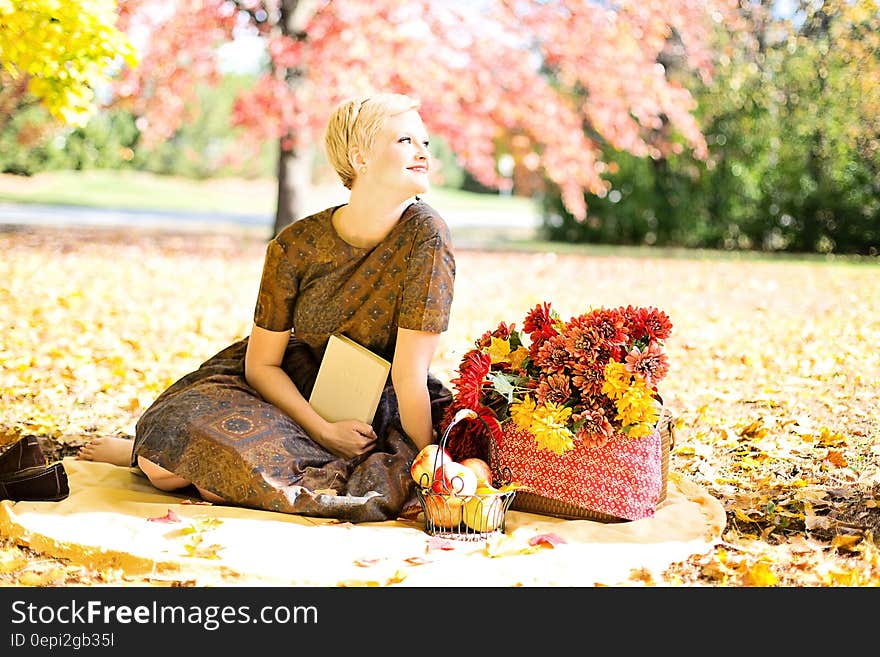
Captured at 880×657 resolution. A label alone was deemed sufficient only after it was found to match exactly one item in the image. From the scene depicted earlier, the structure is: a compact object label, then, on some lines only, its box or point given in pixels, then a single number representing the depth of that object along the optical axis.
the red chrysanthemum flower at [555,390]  2.87
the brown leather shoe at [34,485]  2.93
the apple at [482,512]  2.77
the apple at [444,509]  2.77
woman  2.95
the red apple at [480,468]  2.92
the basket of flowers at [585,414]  2.83
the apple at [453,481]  2.78
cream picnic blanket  2.52
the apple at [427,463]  2.80
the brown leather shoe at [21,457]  2.97
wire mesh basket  2.77
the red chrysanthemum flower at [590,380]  2.85
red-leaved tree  8.08
